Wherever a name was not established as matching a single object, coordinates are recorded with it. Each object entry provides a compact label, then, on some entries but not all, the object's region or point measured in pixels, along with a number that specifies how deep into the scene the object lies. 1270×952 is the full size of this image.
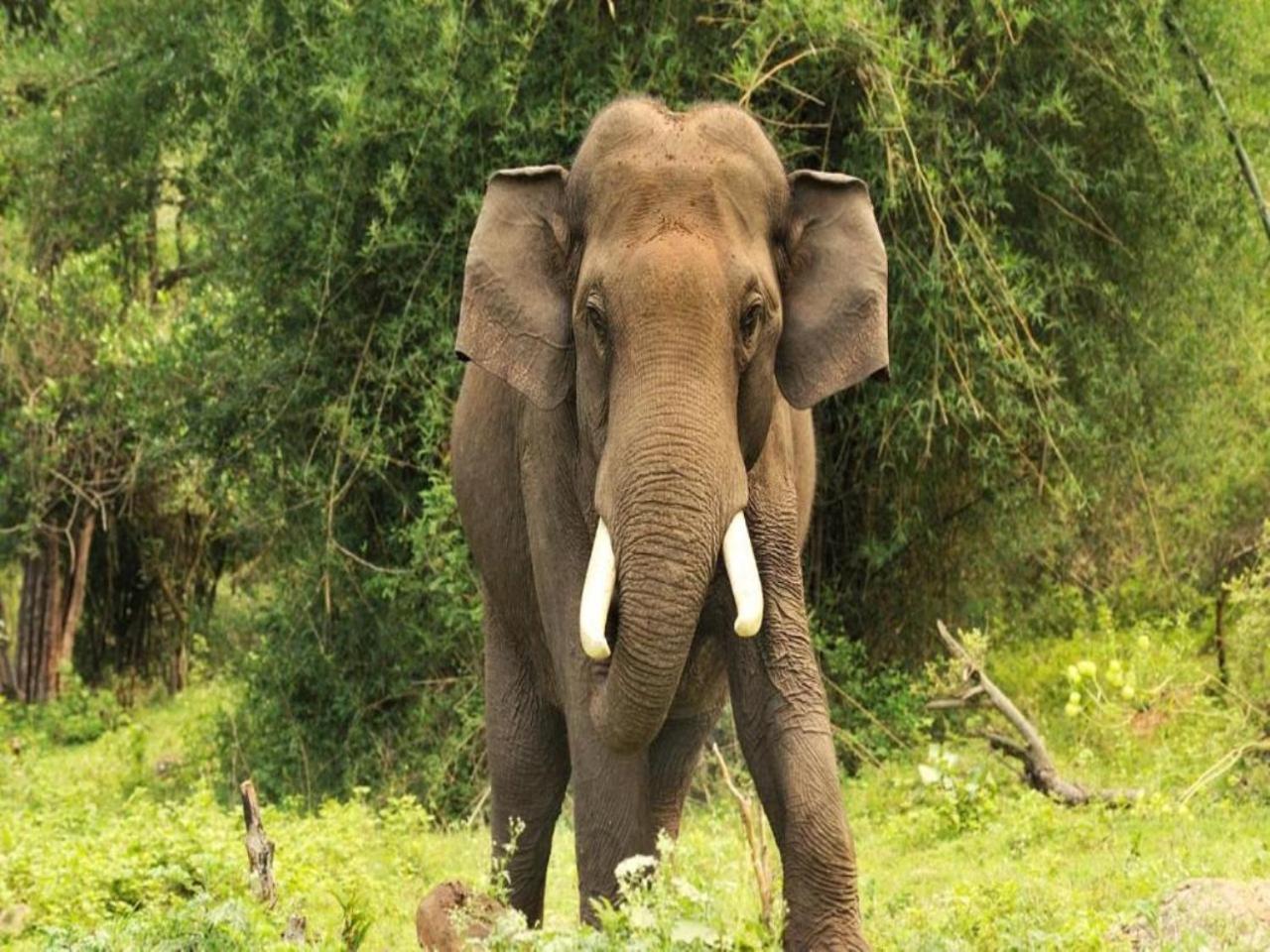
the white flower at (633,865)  9.80
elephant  11.14
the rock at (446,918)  12.68
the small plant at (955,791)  19.47
